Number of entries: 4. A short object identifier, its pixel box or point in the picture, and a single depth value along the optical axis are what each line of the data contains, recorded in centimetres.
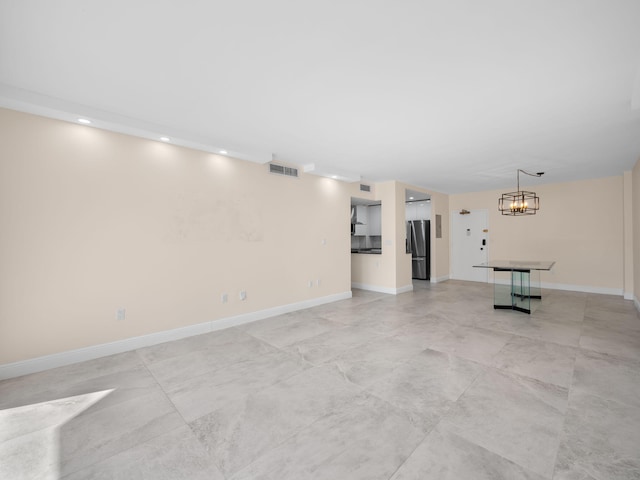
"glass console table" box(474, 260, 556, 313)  485
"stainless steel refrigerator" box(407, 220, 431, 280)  832
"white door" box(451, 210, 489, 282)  805
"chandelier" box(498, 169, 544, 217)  467
